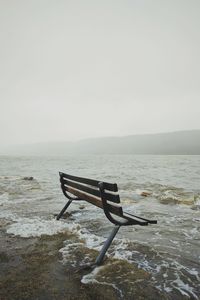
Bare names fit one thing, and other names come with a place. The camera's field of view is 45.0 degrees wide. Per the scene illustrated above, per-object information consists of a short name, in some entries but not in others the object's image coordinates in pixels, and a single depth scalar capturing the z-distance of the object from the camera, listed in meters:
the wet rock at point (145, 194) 12.61
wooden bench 4.18
